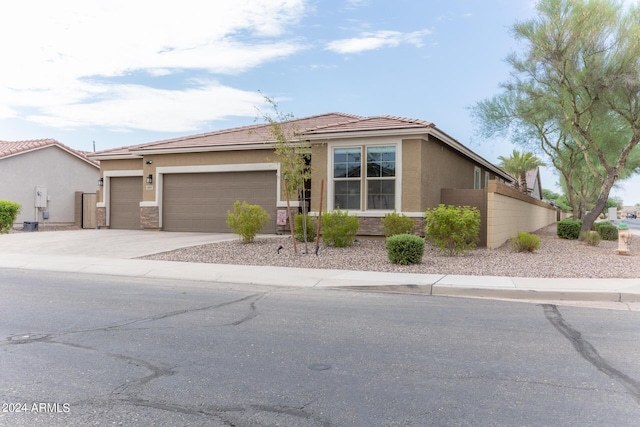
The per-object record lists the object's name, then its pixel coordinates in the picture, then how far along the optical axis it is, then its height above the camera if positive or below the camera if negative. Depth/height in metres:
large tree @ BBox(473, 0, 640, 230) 19.03 +5.76
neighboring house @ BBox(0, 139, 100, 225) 25.67 +1.75
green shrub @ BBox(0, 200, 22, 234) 22.20 -0.15
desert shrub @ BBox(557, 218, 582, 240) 23.73 -0.56
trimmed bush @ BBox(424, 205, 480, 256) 14.06 -0.34
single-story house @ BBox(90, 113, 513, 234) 16.91 +1.57
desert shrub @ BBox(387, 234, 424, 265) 12.70 -0.83
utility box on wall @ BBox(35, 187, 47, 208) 26.36 +0.70
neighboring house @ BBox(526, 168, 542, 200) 53.56 +3.80
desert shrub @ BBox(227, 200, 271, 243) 16.38 -0.22
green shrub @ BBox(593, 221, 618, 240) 24.97 -0.69
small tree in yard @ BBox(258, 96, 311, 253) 14.24 +1.50
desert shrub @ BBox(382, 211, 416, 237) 15.84 -0.30
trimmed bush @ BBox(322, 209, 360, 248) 15.62 -0.41
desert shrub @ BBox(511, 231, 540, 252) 15.77 -0.80
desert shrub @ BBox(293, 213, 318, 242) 16.58 -0.50
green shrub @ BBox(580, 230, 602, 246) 19.78 -0.80
